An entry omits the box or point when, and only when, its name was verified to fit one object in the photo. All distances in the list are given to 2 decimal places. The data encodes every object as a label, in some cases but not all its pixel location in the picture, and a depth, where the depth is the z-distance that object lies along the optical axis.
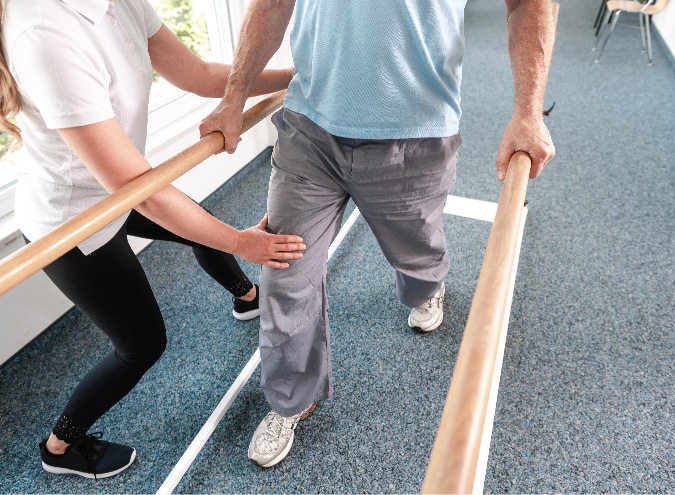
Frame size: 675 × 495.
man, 0.98
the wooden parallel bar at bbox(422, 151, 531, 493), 0.46
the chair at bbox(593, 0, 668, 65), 4.07
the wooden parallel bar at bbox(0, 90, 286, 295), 0.67
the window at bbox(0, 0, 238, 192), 2.34
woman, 0.76
